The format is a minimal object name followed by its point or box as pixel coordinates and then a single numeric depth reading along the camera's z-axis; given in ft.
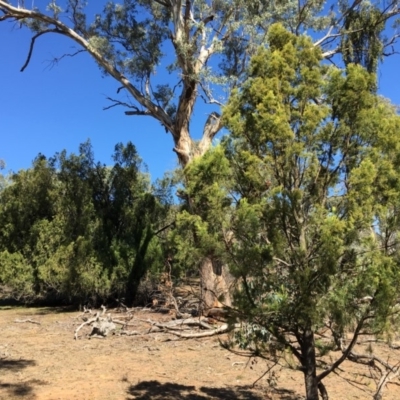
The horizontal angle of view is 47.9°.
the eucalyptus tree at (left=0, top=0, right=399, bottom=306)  38.60
